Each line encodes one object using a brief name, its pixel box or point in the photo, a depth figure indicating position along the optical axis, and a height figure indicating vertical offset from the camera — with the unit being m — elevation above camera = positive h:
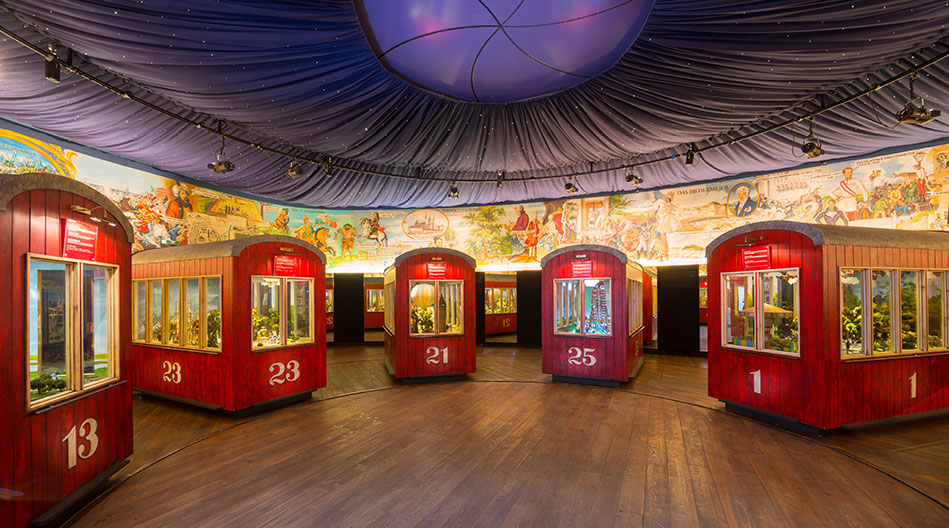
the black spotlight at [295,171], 8.87 +2.04
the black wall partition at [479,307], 15.12 -1.27
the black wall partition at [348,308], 15.09 -1.26
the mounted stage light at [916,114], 5.65 +1.94
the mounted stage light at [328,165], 9.44 +2.29
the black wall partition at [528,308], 14.71 -1.29
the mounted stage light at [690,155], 8.77 +2.24
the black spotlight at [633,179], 10.05 +2.05
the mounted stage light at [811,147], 7.32 +1.98
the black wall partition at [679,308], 12.60 -1.15
